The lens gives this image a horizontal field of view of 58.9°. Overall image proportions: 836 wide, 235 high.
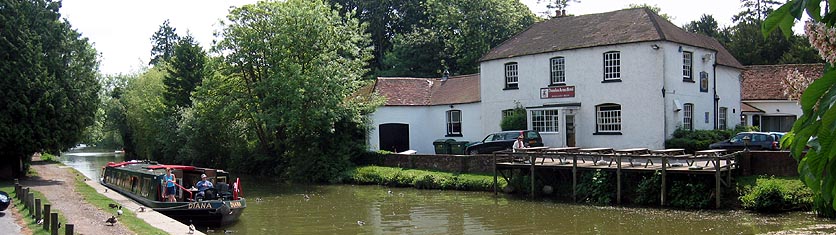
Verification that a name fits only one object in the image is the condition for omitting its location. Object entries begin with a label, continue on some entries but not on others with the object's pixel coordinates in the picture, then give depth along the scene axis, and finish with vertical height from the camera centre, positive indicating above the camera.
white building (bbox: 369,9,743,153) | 31.81 +1.77
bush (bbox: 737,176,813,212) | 21.28 -2.29
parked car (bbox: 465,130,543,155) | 33.00 -0.94
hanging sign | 34.59 +1.32
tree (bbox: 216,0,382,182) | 35.97 +2.45
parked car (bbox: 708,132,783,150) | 27.28 -0.89
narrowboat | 21.47 -2.27
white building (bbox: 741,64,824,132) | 39.03 +0.85
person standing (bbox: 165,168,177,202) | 22.81 -1.97
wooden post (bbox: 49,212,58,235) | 14.09 -1.86
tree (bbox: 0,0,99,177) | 28.91 +1.75
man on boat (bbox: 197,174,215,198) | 22.72 -1.89
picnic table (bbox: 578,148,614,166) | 27.31 -1.17
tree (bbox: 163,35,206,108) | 55.69 +3.94
